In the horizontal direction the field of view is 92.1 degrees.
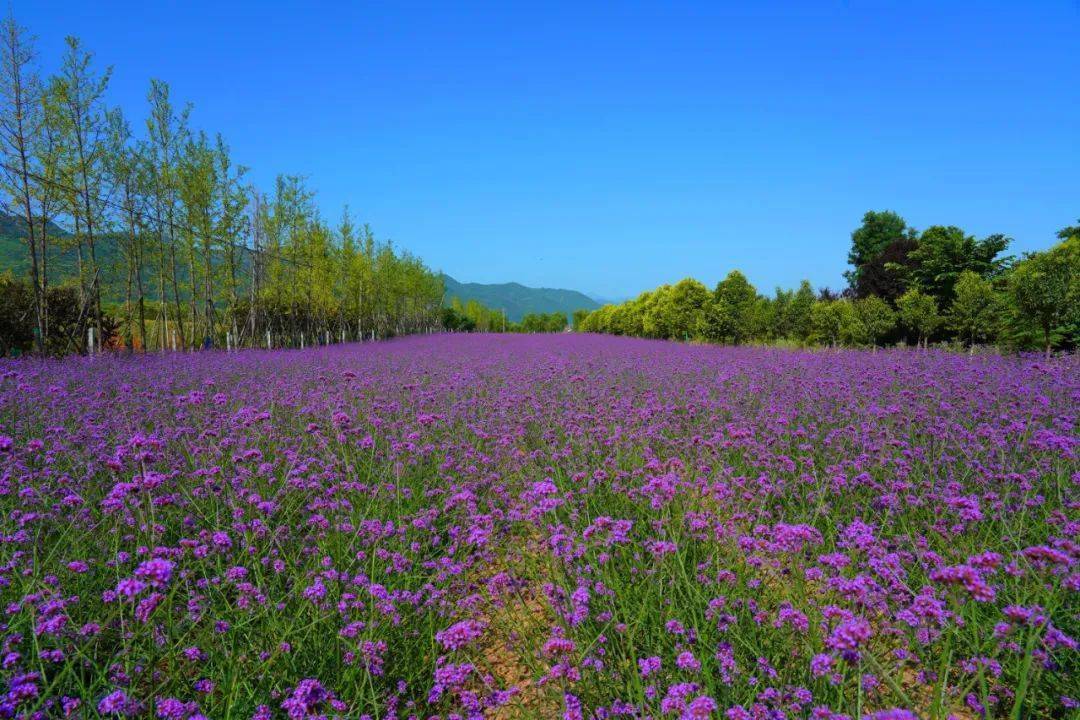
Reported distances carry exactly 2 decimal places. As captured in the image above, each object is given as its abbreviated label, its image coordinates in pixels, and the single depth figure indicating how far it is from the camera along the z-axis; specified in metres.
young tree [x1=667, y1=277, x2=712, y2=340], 37.31
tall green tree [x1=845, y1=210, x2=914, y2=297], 50.81
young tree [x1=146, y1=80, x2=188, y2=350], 18.05
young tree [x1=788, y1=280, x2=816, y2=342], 32.12
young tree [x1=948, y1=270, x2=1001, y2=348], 20.61
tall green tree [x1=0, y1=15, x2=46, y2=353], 12.82
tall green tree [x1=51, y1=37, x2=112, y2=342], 14.16
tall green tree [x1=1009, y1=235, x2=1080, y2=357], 13.45
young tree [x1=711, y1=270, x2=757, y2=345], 29.89
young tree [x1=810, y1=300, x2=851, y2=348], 27.69
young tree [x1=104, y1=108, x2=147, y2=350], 15.89
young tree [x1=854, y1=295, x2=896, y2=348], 25.30
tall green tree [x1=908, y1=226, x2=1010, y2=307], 28.86
